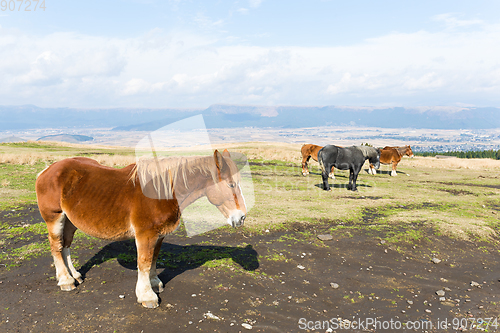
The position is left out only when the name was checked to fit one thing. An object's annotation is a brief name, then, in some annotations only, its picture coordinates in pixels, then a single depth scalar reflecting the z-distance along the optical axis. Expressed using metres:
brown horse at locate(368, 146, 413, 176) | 25.27
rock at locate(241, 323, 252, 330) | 4.51
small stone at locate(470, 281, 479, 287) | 6.62
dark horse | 16.98
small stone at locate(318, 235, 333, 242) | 8.85
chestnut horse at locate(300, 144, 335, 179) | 22.42
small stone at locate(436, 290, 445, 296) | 6.03
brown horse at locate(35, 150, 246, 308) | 4.71
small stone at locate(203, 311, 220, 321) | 4.69
